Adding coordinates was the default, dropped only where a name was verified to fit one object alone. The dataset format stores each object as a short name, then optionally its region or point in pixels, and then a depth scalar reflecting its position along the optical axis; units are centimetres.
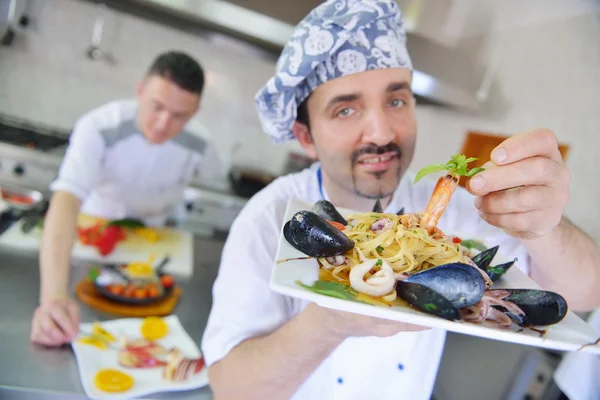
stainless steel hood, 174
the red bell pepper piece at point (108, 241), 167
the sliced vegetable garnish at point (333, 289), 51
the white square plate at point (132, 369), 108
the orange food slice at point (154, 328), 131
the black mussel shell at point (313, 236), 63
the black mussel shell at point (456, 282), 55
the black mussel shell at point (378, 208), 89
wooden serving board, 138
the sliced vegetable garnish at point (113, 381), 106
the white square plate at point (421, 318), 49
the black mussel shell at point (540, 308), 56
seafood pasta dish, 55
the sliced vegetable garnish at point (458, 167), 71
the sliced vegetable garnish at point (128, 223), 189
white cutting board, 164
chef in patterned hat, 90
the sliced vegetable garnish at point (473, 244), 88
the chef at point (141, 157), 165
